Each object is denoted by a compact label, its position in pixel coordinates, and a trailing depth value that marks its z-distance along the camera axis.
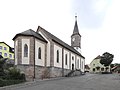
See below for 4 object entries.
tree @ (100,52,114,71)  42.09
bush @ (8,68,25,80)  11.64
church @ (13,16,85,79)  16.14
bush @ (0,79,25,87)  9.19
